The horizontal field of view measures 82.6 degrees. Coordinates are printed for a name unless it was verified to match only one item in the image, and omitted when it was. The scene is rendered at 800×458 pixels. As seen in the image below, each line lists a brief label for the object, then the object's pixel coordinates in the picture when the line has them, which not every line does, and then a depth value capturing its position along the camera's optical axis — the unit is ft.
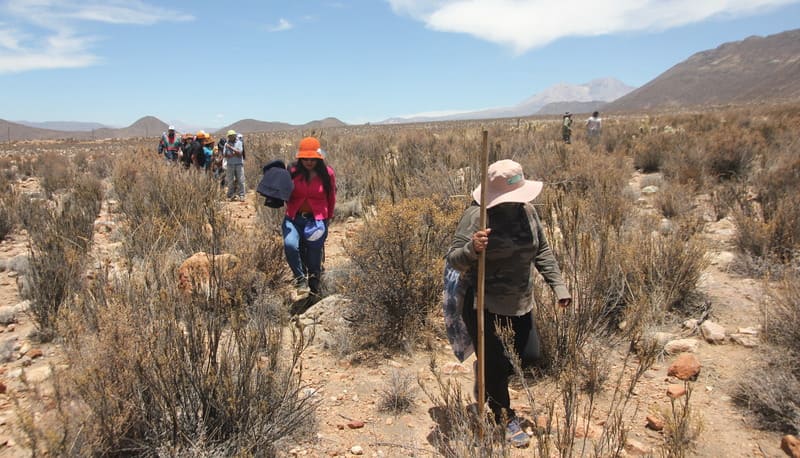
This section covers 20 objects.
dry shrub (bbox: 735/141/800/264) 15.46
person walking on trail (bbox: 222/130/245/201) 32.09
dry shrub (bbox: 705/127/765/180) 29.81
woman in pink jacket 14.76
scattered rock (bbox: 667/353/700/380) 10.21
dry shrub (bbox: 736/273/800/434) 8.61
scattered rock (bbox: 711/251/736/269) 15.98
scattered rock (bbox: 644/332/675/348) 11.49
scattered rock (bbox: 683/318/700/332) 12.22
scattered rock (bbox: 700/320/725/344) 11.55
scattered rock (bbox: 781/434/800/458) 7.65
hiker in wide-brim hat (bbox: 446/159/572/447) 7.96
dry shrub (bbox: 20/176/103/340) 12.87
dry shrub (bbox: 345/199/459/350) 12.80
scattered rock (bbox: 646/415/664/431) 8.74
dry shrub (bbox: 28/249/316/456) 6.73
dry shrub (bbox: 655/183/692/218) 21.99
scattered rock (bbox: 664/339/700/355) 11.31
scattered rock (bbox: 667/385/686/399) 9.66
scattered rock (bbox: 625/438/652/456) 8.14
